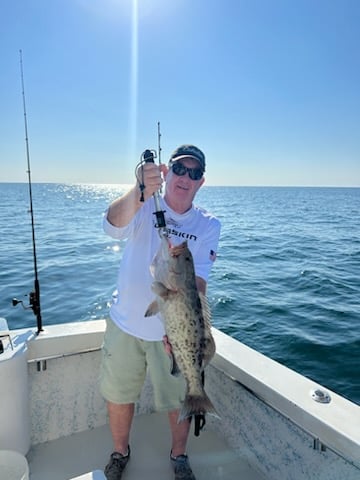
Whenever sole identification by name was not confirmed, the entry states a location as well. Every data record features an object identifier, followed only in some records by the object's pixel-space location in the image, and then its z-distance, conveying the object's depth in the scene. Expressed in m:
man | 2.50
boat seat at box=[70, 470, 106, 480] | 1.51
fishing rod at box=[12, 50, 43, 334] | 3.06
